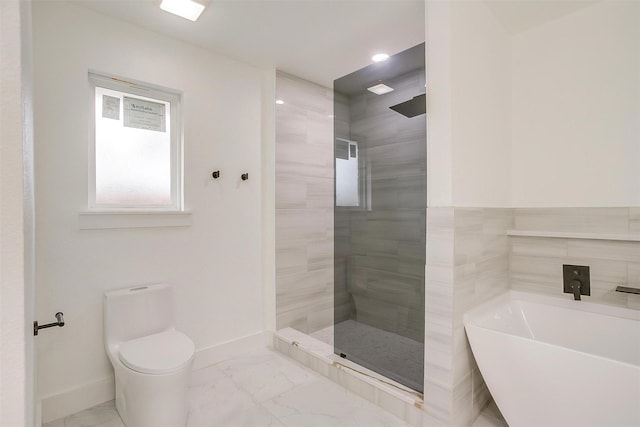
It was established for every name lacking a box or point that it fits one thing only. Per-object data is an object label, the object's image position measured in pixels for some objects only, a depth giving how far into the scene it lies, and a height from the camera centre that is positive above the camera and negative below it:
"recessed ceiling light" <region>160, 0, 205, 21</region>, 1.94 +1.26
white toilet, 1.69 -0.78
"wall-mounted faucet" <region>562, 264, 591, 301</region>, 2.01 -0.43
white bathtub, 1.35 -0.72
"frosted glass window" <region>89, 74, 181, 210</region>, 2.15 +0.47
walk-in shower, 2.40 -0.04
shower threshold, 1.89 -1.08
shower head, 2.22 +0.77
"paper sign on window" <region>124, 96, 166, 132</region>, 2.27 +0.72
